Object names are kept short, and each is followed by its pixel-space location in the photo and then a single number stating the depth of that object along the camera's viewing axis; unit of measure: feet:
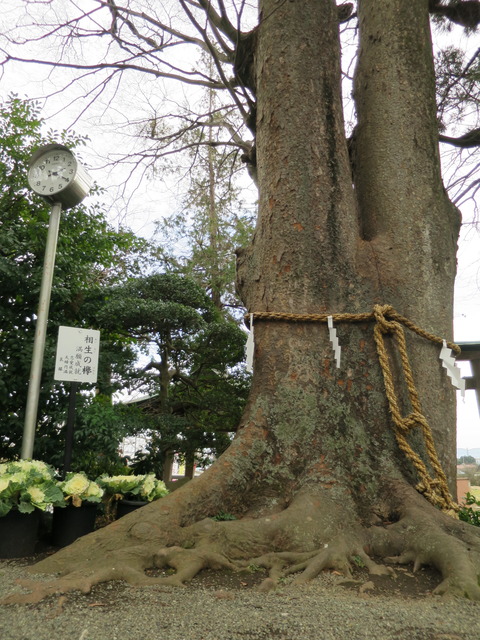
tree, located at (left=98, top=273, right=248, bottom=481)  18.55
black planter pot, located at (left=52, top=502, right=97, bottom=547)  10.55
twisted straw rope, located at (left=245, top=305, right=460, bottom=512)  8.40
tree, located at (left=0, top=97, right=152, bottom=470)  16.72
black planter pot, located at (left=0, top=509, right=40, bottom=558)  9.46
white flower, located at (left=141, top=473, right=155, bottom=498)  11.42
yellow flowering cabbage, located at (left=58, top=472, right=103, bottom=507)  10.32
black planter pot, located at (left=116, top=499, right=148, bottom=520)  11.15
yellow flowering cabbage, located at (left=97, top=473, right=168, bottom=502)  11.39
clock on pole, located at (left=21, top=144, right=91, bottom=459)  12.82
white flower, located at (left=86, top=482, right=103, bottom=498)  10.55
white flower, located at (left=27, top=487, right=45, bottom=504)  9.57
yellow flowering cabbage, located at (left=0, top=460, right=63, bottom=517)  9.43
